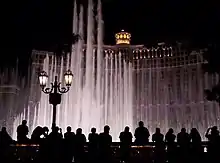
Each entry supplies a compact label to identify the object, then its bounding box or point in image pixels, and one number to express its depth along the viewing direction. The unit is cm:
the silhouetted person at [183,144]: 1072
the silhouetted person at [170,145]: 1087
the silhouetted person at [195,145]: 1069
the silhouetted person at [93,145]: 1077
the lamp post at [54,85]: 1388
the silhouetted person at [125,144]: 1130
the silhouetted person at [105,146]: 1077
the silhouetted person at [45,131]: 1219
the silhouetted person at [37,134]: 1215
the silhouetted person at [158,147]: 1114
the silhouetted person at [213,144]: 1058
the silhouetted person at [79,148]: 1105
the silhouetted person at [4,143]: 1125
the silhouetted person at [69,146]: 1102
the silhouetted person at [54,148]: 1073
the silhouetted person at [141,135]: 1190
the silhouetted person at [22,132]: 1234
